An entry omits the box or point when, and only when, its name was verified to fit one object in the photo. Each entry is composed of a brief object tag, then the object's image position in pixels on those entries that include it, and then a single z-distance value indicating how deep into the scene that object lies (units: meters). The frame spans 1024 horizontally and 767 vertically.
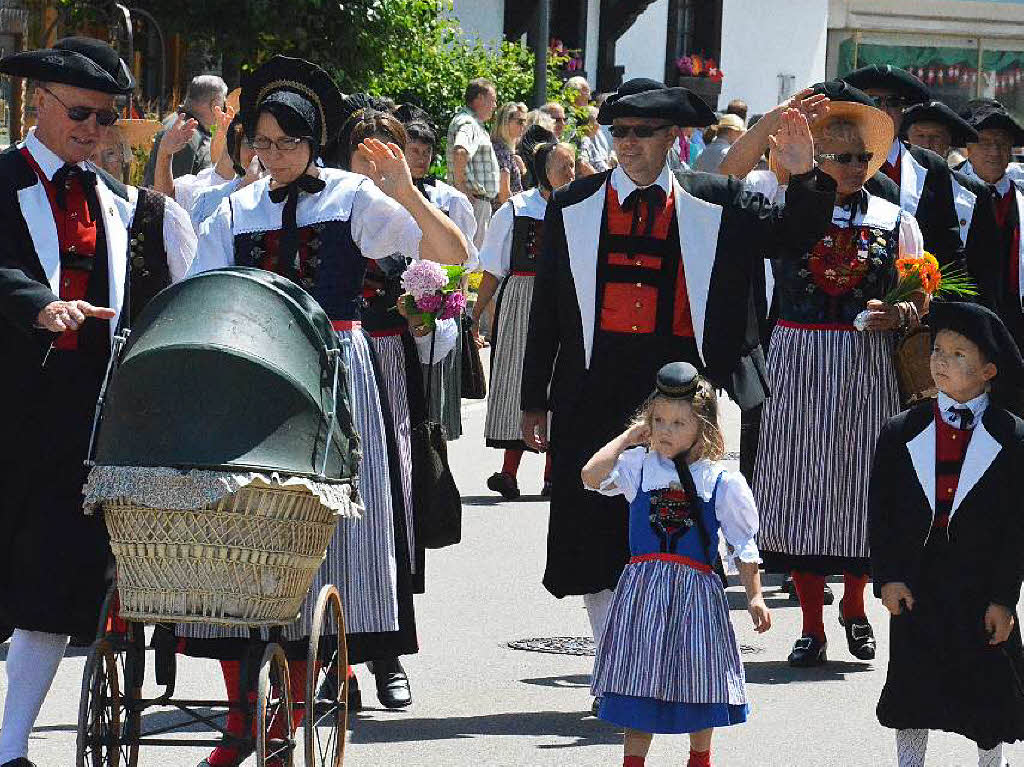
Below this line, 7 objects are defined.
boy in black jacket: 11.31
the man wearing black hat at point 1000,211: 19.49
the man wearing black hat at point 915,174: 17.22
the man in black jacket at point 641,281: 13.01
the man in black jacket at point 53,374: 11.34
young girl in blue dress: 11.22
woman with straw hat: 15.26
